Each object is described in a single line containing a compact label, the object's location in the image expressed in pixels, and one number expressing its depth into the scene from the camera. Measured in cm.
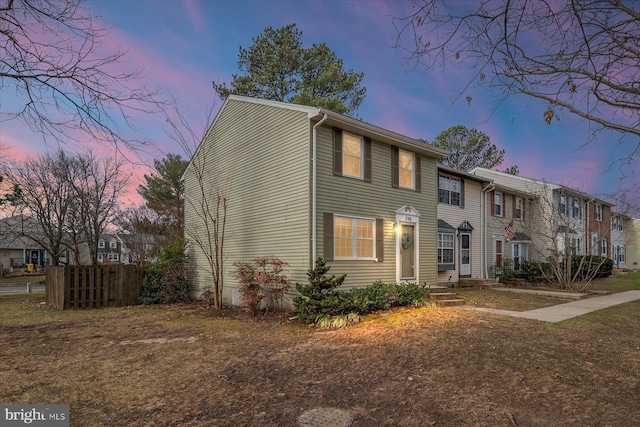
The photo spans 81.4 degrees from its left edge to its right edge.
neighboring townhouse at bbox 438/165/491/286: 1638
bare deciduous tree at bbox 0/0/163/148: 403
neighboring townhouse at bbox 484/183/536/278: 1916
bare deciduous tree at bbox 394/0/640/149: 323
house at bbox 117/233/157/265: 2283
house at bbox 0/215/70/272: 3706
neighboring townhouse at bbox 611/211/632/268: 3060
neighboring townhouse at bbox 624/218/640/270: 3444
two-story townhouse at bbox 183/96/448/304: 1017
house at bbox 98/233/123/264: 5175
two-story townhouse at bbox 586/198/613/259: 2675
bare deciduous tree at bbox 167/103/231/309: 1224
